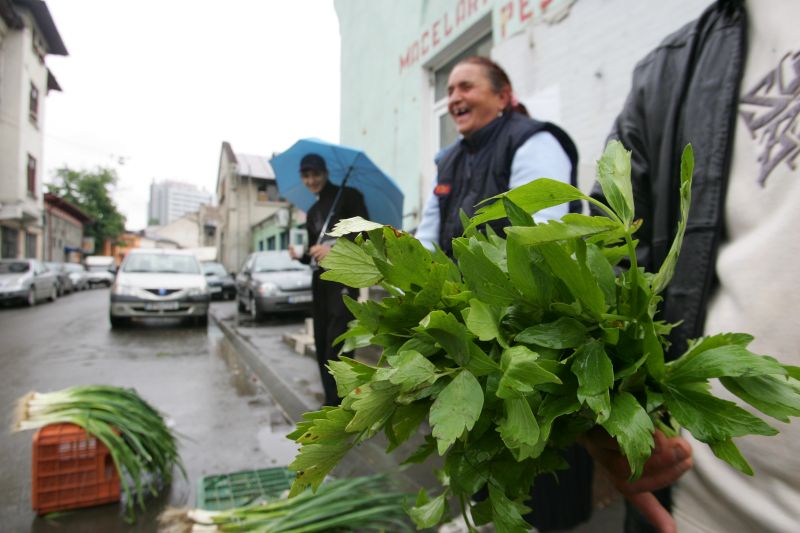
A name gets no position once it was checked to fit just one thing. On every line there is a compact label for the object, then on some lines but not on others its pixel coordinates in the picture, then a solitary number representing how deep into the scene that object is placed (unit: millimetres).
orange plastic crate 2453
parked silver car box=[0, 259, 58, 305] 14648
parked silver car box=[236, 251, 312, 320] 9914
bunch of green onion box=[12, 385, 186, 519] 2416
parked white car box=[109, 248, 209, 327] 9578
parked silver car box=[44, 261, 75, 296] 19756
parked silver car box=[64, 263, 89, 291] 25297
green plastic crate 2404
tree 41688
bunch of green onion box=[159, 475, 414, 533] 1904
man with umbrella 3242
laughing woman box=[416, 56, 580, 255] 1777
